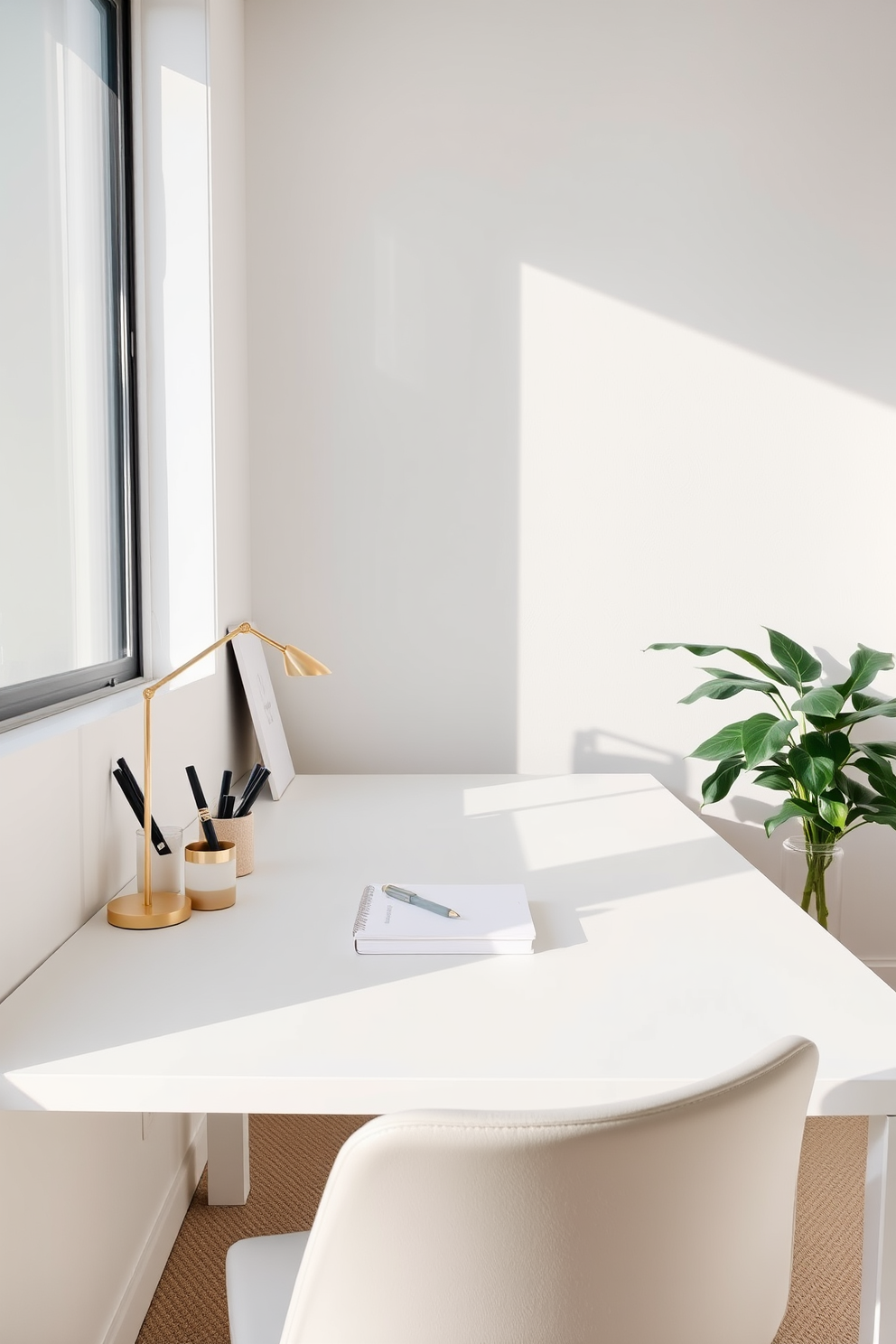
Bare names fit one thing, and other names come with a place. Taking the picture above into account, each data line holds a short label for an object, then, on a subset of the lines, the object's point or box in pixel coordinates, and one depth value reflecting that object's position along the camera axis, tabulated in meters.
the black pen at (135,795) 1.34
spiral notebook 1.23
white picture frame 2.09
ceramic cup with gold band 1.38
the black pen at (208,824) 1.37
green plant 2.24
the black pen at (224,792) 1.50
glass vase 2.25
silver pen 1.31
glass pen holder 1.36
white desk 0.92
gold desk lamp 1.30
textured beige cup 1.51
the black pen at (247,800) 1.51
